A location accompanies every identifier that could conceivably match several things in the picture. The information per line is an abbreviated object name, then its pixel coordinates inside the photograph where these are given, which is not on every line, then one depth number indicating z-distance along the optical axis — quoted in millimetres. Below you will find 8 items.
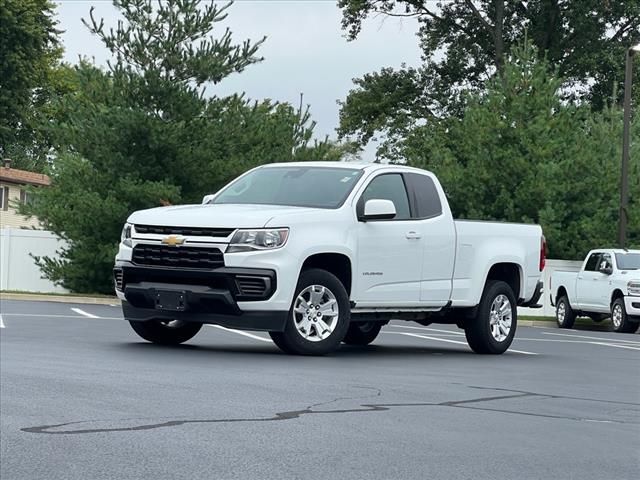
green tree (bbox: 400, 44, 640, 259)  37406
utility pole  36594
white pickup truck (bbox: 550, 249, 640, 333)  30469
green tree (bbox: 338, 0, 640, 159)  56156
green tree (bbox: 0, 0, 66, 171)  61656
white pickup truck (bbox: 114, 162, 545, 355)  14359
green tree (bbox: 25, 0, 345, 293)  34312
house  70250
